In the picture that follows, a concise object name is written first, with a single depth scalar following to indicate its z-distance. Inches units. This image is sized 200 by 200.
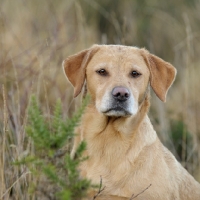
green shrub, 249.9
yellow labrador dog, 358.9
